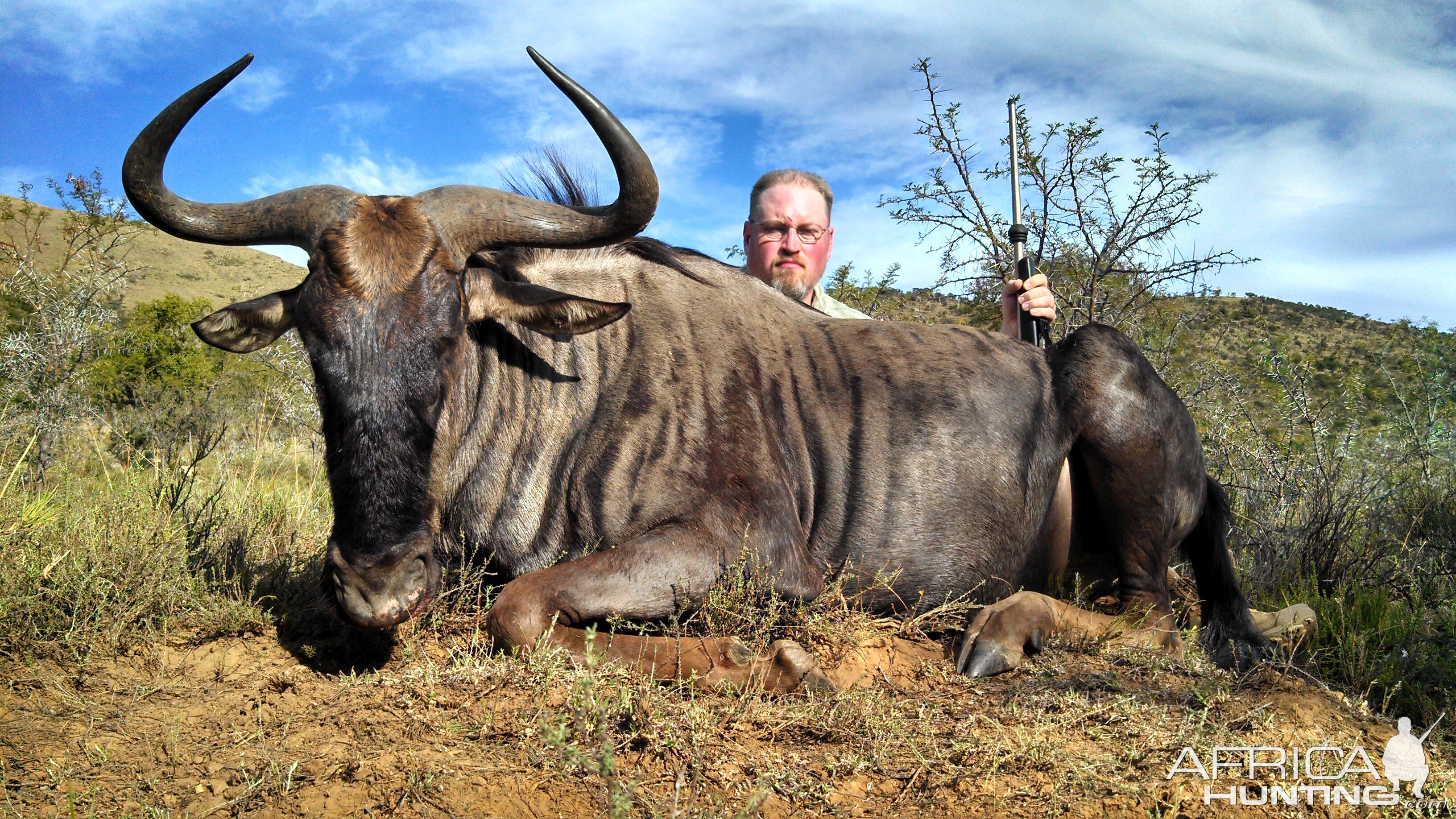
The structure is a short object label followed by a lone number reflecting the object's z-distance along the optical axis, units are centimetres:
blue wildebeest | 292
